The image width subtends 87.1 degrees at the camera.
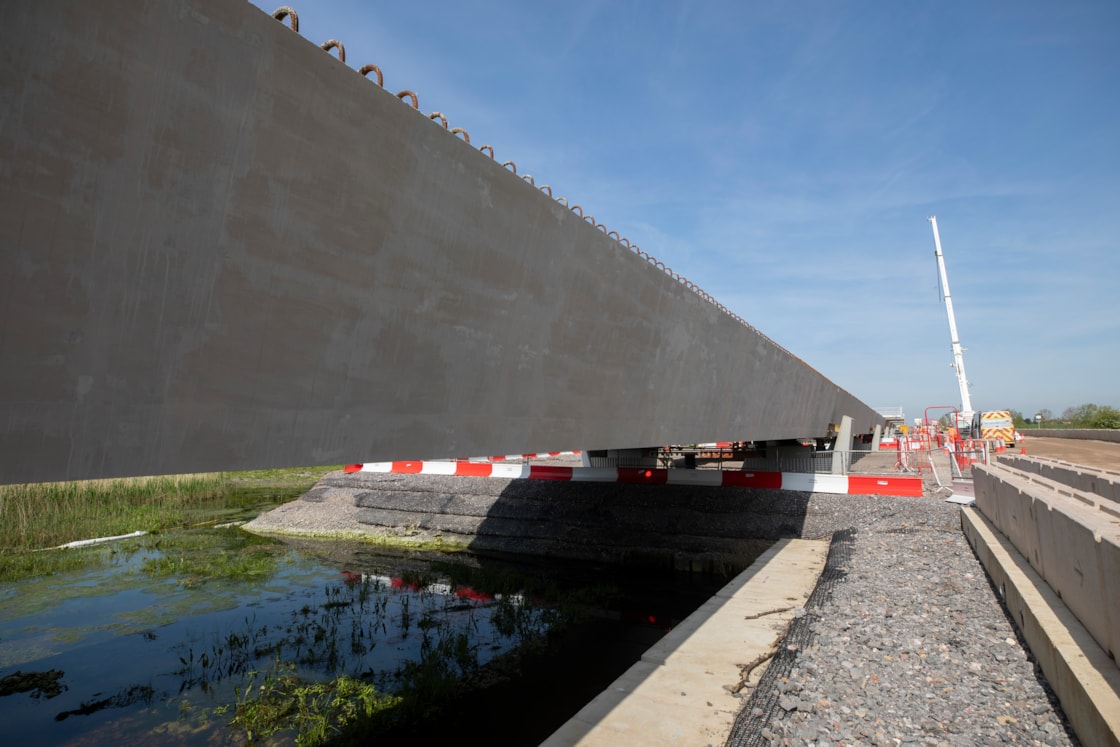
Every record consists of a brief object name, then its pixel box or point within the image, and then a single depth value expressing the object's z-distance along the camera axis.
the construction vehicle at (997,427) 30.95
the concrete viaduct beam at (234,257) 2.37
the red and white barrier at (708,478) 14.89
